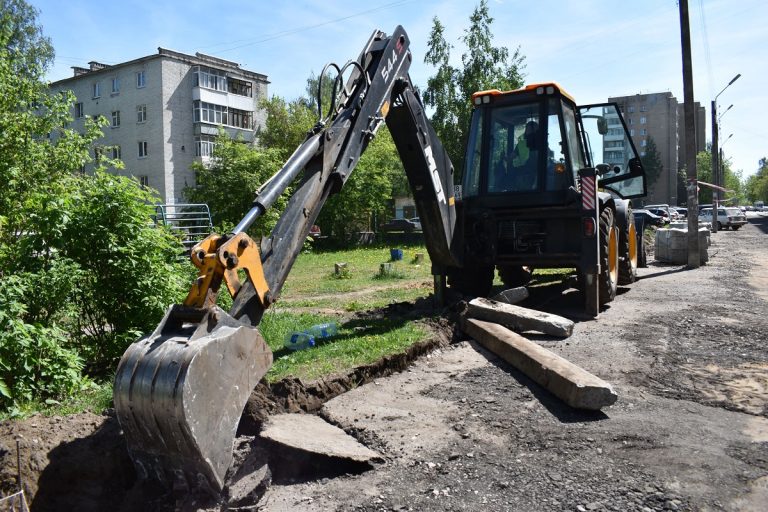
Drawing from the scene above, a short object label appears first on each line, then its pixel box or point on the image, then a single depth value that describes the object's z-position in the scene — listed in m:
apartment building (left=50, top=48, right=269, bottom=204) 41.97
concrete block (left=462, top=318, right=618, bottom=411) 4.96
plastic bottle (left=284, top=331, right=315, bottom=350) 7.01
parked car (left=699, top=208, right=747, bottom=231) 41.91
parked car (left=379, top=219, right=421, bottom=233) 43.81
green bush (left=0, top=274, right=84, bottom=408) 4.99
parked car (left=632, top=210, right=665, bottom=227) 31.03
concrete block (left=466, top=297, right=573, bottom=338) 7.46
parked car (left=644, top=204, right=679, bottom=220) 39.70
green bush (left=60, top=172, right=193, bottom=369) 6.12
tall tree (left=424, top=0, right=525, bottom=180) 29.73
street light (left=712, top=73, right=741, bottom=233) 35.60
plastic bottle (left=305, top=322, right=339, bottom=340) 7.60
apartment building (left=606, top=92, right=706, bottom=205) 87.28
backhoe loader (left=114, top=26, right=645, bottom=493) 3.55
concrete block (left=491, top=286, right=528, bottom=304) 8.59
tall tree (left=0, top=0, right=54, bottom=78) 30.92
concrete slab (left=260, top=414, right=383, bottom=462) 4.22
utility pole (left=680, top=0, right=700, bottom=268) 15.23
